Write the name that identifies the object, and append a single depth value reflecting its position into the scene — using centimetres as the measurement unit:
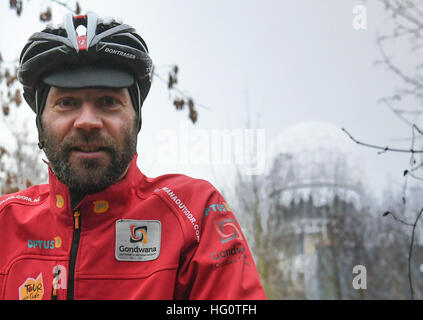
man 208
